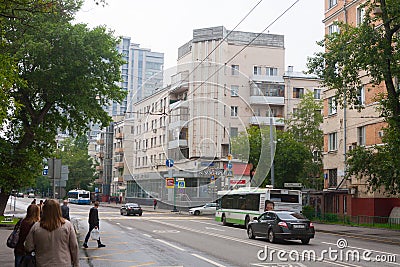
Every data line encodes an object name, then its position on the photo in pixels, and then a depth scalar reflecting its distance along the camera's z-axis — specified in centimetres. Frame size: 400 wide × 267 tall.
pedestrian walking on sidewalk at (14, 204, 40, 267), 960
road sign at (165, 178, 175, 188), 5158
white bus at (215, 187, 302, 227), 3312
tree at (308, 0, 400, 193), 2748
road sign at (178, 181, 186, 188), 5079
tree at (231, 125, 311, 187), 5084
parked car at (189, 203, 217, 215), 5744
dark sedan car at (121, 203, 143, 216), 5272
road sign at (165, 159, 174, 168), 4109
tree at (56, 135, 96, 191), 11375
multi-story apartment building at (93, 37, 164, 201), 9821
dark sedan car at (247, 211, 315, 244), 2189
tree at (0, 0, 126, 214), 3216
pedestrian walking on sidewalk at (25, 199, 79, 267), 714
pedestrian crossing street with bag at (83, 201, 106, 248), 2047
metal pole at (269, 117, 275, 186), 4094
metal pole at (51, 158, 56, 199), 2473
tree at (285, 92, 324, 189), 6134
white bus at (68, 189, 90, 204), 9977
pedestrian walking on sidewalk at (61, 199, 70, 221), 2145
